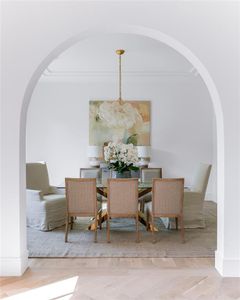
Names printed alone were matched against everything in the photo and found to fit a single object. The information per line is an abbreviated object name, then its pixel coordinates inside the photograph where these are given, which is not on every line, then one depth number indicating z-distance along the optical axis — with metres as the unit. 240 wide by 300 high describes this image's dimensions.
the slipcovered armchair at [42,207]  5.12
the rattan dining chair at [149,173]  6.61
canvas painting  7.57
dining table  5.04
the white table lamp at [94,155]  7.27
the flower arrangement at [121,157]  5.24
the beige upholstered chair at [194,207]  5.24
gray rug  3.99
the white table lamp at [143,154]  7.27
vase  5.30
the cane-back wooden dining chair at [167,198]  4.53
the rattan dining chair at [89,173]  6.65
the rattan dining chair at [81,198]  4.54
